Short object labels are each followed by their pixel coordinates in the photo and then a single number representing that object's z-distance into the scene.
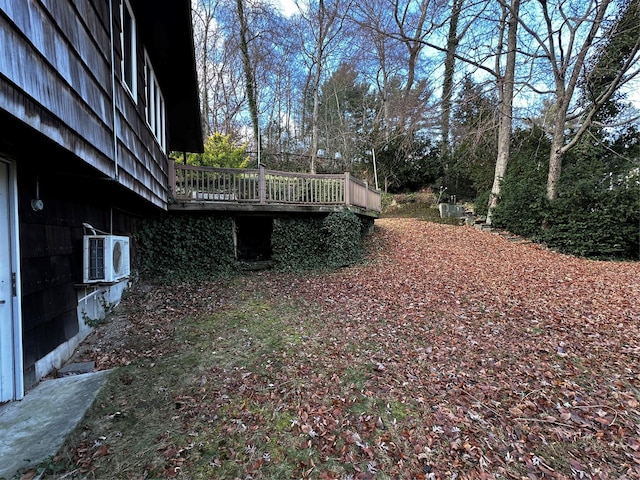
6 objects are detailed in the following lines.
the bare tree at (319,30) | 15.96
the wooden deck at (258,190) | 7.83
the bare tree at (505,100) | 11.30
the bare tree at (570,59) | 9.06
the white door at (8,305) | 2.63
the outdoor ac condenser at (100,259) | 4.04
